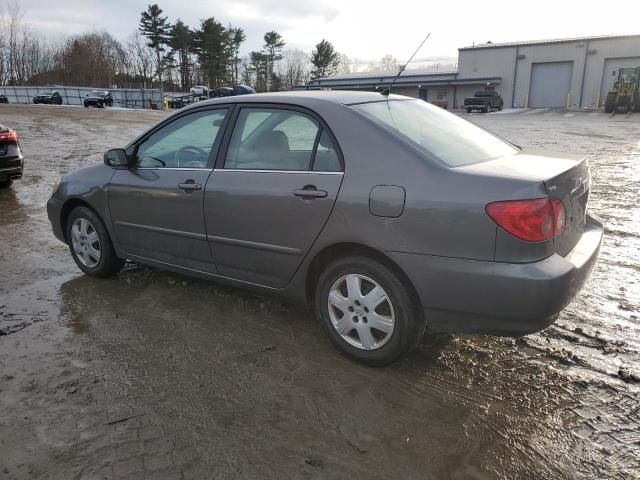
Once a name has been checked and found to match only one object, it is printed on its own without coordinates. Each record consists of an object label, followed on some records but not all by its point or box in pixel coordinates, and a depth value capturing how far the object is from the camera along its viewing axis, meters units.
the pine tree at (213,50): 70.31
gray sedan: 2.57
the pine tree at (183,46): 71.44
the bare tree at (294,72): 79.69
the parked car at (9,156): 8.53
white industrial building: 42.25
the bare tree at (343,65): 82.24
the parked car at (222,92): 38.72
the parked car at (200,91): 52.01
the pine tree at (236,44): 78.36
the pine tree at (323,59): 78.44
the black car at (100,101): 45.13
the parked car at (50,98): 49.16
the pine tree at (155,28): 70.88
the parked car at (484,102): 39.47
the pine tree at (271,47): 78.75
